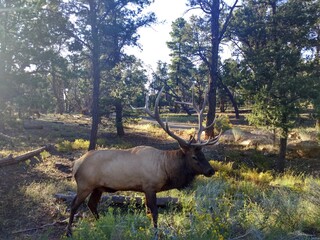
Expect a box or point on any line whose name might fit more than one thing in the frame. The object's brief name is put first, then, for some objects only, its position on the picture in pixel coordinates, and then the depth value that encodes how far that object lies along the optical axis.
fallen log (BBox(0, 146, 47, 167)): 10.01
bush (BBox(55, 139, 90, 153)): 13.95
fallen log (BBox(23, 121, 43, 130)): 21.27
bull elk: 5.60
